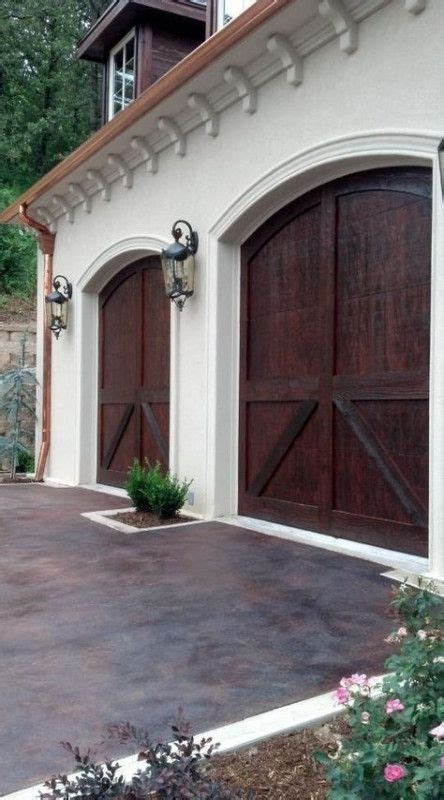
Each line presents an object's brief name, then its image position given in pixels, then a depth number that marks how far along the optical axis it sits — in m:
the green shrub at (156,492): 5.71
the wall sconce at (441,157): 2.82
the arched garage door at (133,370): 7.18
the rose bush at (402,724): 1.38
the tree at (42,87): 18.73
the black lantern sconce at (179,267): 6.00
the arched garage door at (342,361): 4.38
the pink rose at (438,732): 1.32
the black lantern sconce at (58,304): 8.68
